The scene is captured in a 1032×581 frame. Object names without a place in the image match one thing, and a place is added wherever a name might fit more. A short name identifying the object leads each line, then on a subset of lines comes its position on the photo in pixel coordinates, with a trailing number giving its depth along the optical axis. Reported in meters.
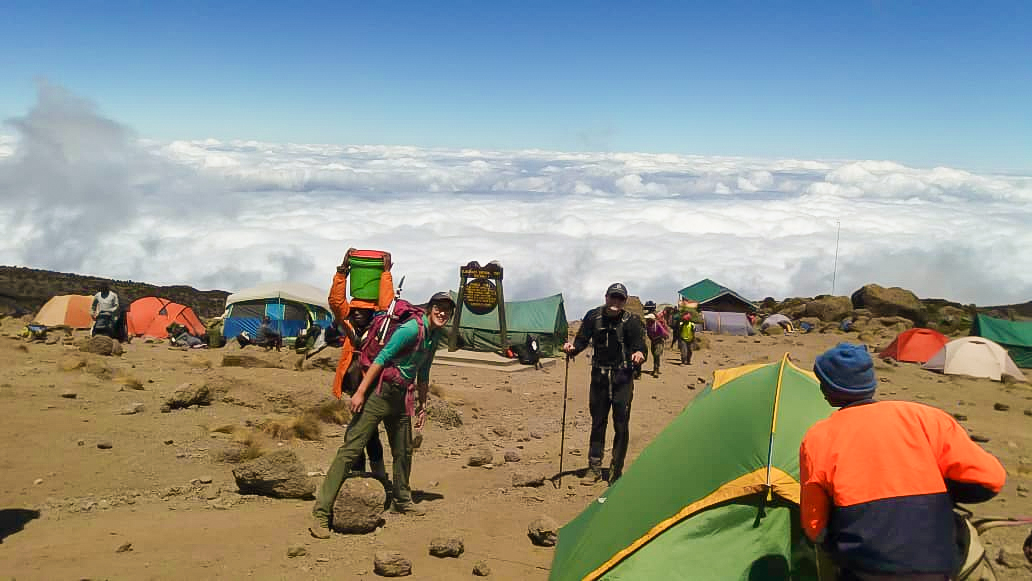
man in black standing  8.66
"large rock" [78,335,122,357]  17.55
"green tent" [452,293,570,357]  26.70
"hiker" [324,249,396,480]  7.44
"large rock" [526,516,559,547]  6.82
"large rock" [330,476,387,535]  6.70
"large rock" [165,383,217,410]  11.61
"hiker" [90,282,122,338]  19.89
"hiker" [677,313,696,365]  23.36
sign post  25.47
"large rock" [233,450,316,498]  7.81
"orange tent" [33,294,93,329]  29.19
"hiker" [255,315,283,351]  25.52
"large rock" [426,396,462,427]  12.54
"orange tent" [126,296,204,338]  28.39
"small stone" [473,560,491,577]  6.09
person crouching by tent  3.30
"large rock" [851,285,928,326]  45.47
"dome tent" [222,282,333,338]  27.84
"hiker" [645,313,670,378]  19.42
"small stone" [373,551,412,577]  5.87
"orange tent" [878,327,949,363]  26.12
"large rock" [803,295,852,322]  44.91
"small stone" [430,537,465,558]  6.35
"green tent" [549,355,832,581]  4.59
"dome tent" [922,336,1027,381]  23.56
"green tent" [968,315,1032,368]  28.16
